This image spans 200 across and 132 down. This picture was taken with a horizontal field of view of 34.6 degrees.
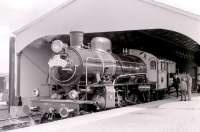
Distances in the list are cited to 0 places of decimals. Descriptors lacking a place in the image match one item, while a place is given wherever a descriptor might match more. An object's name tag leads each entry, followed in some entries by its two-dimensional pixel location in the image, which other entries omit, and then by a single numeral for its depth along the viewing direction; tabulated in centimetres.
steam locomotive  1192
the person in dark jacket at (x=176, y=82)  2109
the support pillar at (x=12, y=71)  1371
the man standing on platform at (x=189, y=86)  1662
